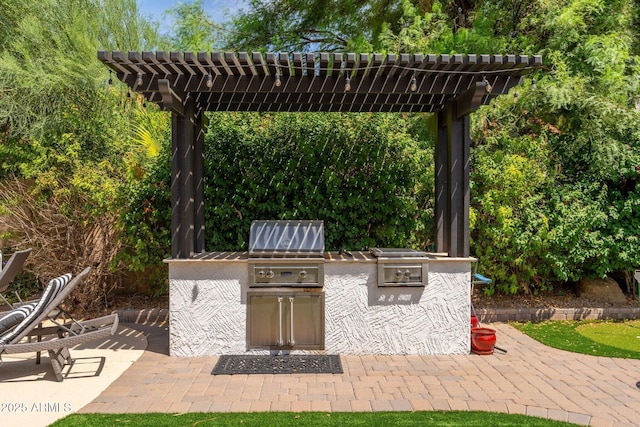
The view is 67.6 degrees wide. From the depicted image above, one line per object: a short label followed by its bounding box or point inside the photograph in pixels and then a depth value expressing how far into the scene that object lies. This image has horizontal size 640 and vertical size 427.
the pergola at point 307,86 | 4.91
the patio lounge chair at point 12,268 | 6.44
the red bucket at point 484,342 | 5.38
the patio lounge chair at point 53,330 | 4.36
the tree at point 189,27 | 11.55
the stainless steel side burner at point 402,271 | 5.35
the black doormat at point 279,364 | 4.77
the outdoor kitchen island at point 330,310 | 5.30
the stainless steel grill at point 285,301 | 5.27
